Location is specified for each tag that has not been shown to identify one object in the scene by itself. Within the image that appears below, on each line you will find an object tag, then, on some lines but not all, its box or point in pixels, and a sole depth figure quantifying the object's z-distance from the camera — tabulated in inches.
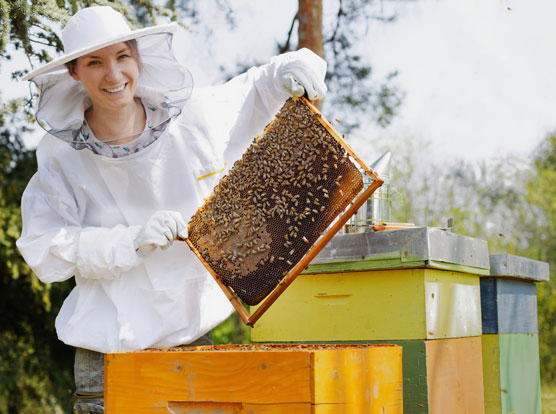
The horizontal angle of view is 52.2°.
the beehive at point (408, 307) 80.9
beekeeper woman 87.4
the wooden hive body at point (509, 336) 102.7
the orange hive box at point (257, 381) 57.8
